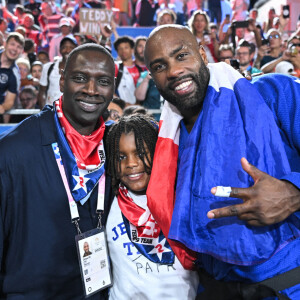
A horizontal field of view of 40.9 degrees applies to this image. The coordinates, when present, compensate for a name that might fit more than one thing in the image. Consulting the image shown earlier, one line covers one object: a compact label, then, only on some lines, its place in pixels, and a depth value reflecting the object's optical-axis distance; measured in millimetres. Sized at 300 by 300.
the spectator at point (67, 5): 9918
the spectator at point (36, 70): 6450
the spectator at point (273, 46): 6344
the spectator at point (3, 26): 7548
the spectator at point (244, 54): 5516
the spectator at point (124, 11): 9883
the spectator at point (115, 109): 4078
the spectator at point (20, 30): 7016
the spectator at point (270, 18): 9203
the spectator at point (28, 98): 5492
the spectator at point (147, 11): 9109
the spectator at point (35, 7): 9047
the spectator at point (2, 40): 6500
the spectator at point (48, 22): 8500
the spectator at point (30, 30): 8031
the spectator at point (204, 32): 6070
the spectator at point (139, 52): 5355
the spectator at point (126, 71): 5016
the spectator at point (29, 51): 6893
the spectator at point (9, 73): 4801
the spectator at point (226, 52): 5718
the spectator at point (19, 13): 8609
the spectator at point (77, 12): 8714
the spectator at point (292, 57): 4797
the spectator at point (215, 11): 8898
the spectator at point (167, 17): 6613
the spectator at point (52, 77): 4992
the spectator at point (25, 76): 6051
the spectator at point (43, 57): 7246
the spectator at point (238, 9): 8898
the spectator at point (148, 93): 4859
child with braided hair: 2037
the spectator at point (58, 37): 6914
